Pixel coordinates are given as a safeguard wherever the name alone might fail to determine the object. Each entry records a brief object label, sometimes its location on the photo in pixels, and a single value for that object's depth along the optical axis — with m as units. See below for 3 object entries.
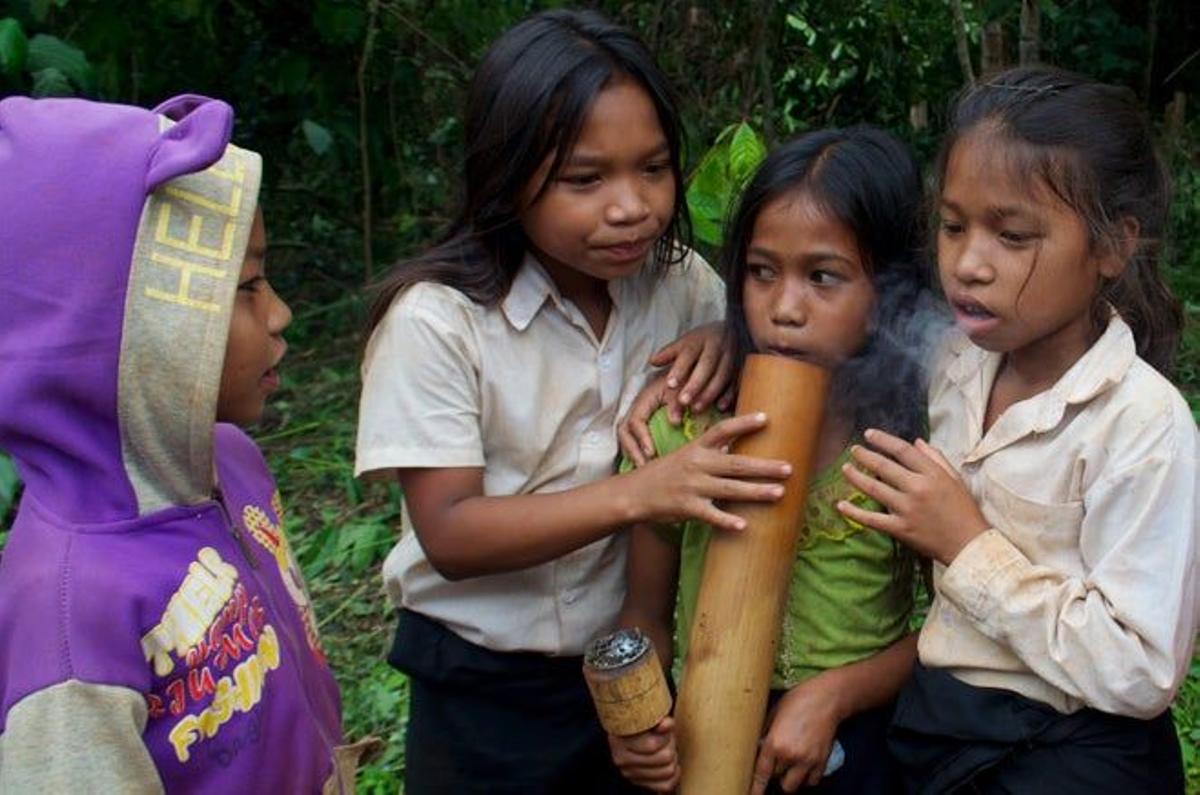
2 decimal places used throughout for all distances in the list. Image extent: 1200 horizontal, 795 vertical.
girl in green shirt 2.14
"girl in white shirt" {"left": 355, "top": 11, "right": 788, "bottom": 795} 2.18
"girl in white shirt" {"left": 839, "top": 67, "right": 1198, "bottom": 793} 1.74
